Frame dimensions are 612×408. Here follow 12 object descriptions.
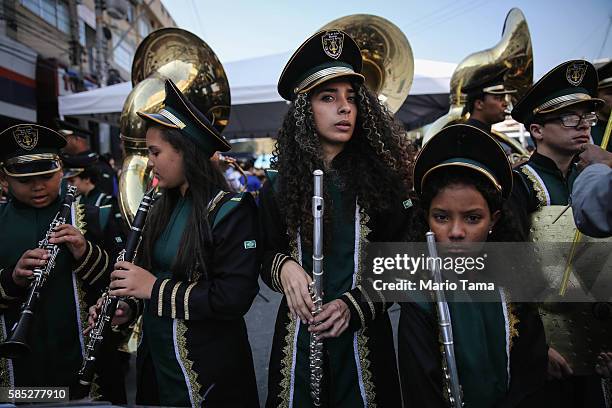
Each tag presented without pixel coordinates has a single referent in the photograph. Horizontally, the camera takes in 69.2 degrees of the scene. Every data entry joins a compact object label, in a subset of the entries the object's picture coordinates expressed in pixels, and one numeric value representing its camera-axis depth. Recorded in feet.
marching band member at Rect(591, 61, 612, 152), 9.20
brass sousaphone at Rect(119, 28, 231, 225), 14.06
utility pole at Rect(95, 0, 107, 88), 54.24
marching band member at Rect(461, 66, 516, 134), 11.88
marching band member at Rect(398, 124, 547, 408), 5.10
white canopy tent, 23.52
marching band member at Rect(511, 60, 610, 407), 7.27
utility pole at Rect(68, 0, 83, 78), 49.52
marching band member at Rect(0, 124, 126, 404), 7.60
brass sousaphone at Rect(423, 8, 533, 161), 15.33
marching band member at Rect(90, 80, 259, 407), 6.01
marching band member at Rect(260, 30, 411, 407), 6.07
